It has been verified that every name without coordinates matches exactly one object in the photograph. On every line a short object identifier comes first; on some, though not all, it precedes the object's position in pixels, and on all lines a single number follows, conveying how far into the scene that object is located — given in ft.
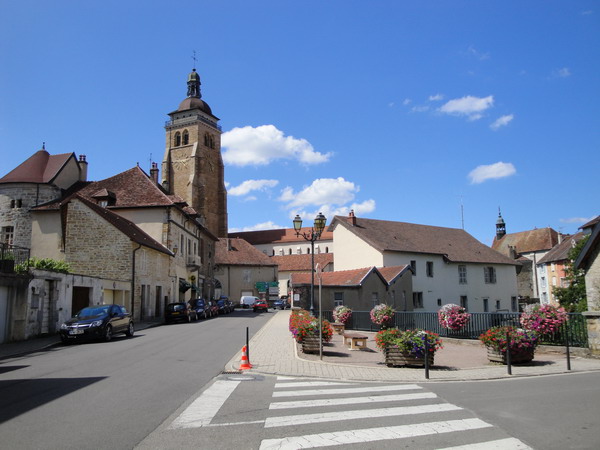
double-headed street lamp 52.54
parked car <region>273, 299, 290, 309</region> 190.06
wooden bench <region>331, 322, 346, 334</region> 72.28
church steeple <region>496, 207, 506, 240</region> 301.02
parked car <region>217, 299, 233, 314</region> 133.82
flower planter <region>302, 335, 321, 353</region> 48.06
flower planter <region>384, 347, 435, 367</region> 39.14
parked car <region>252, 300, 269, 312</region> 158.10
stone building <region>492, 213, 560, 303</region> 239.30
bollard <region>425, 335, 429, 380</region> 34.42
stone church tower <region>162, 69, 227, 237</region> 258.98
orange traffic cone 36.76
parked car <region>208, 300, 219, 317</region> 120.37
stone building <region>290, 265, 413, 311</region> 102.63
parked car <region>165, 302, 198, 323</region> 93.15
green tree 118.83
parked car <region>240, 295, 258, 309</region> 180.03
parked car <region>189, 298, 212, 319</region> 105.81
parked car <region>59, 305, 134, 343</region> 54.90
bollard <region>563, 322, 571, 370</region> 38.97
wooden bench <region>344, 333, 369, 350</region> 53.21
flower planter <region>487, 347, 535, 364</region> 41.57
